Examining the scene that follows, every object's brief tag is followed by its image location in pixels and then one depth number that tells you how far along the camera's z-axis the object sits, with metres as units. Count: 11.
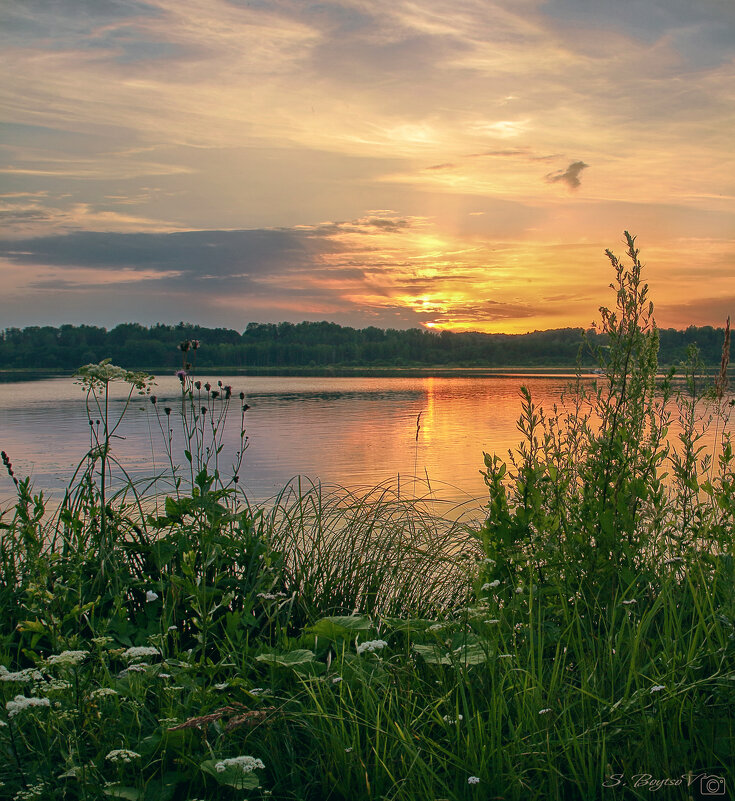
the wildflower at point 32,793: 2.17
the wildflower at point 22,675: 2.34
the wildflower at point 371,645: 2.48
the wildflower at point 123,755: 2.16
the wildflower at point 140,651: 2.61
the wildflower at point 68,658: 2.24
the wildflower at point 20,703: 2.11
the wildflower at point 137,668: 2.57
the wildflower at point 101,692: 2.34
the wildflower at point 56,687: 2.35
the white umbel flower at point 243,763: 2.02
